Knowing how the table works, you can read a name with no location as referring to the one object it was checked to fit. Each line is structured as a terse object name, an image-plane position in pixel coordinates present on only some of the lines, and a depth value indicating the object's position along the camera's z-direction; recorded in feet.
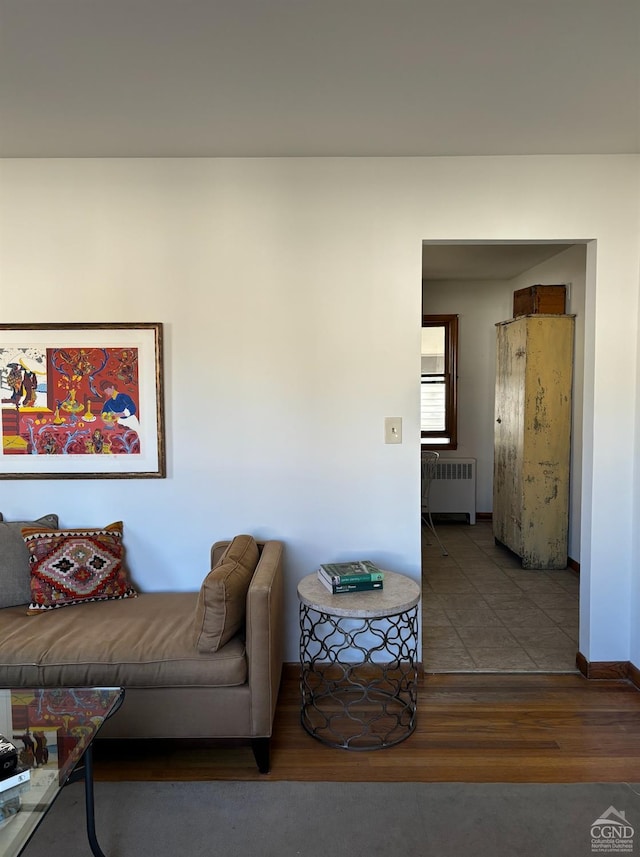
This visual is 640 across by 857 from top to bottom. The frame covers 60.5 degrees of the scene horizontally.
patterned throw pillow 7.95
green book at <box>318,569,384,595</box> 7.57
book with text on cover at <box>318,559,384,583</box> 7.62
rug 5.65
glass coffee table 4.19
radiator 19.07
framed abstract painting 8.82
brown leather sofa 6.66
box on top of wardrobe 14.34
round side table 7.29
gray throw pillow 8.05
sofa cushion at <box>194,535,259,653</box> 6.69
